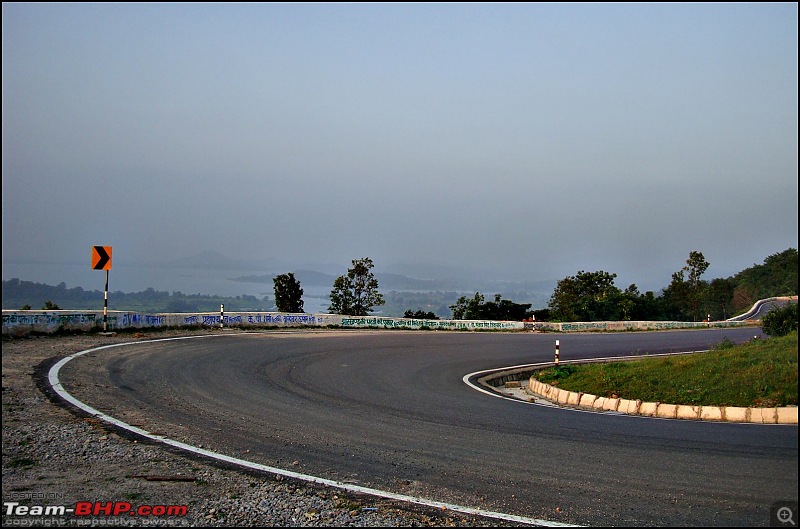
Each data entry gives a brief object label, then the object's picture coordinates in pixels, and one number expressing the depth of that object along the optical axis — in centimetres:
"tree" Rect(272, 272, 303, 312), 4344
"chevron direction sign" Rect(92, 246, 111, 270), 2039
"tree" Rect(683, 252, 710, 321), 6106
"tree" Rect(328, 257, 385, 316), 4516
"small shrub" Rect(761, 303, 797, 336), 1650
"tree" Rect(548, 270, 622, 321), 5078
